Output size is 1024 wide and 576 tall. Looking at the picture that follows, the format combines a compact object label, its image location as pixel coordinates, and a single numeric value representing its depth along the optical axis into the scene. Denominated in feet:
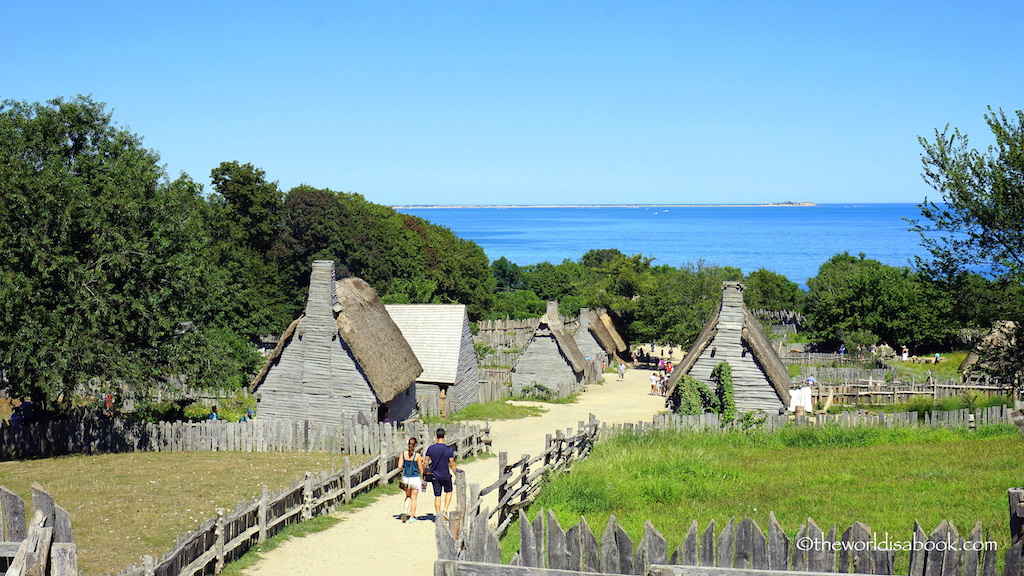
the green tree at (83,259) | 76.48
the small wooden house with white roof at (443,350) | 120.67
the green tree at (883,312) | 184.65
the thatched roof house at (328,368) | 96.27
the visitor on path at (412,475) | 57.47
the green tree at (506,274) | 403.71
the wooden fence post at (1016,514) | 27.68
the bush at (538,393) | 141.62
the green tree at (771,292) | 268.86
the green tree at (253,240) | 160.86
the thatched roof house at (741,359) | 92.63
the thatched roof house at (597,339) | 180.55
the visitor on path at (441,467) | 54.60
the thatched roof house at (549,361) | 151.12
